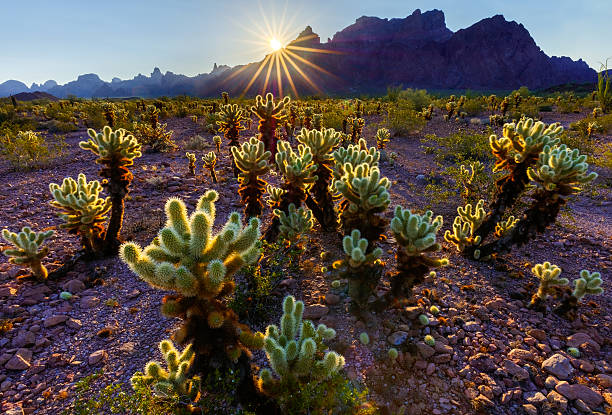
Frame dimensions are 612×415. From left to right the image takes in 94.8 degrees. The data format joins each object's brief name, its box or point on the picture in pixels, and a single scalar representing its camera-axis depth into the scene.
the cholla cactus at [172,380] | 2.23
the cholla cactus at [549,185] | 3.99
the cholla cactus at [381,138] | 12.11
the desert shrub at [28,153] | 9.32
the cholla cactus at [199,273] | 2.11
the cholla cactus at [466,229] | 5.16
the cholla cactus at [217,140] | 11.09
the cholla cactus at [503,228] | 5.17
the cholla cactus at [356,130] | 11.99
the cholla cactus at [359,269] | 3.36
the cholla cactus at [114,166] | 4.99
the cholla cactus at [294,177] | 4.90
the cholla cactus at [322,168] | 5.41
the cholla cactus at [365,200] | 3.68
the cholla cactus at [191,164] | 9.22
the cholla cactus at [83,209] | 4.62
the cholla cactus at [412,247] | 3.31
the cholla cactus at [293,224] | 5.00
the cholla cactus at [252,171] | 5.19
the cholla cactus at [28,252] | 4.36
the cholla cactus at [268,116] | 7.53
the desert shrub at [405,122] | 14.79
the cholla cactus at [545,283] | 3.84
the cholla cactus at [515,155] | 4.51
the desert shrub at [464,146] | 8.09
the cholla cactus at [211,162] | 8.64
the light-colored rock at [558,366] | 3.11
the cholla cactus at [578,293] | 3.74
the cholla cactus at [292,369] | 2.31
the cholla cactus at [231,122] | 8.90
